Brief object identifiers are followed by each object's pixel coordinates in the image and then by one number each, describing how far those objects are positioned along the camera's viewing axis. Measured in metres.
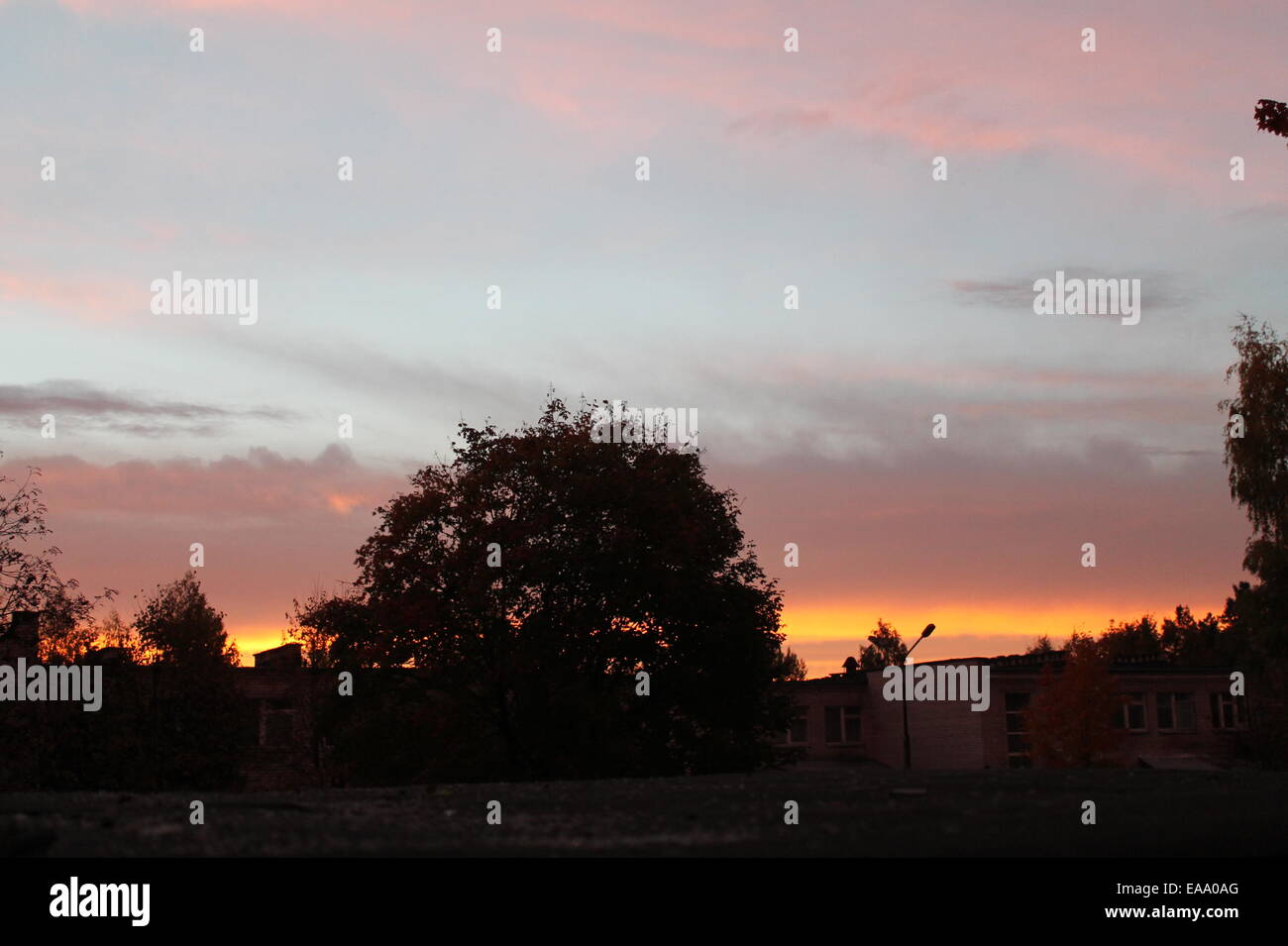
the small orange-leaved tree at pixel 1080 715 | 73.94
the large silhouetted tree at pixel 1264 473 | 54.62
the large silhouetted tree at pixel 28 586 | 41.09
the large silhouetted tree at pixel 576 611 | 45.41
